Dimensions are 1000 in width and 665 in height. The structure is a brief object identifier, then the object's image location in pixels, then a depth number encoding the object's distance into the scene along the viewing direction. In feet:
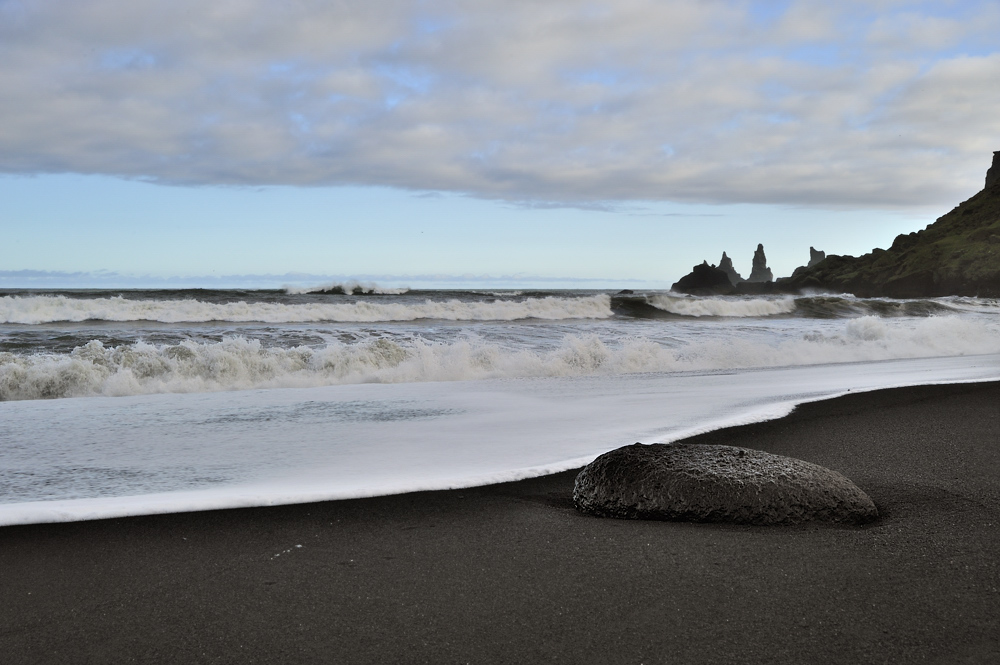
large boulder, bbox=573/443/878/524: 10.91
